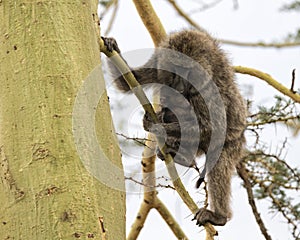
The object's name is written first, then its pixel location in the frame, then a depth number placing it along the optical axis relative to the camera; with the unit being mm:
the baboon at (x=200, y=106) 11694
